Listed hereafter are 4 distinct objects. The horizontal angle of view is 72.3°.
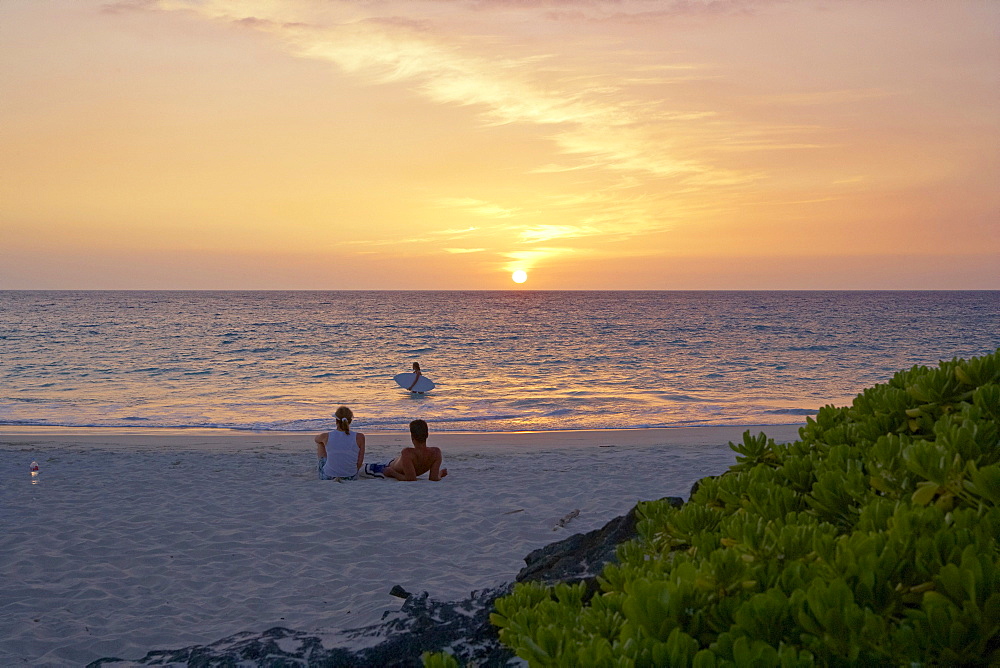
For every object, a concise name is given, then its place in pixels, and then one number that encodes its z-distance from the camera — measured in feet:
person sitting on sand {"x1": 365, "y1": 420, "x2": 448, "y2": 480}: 32.65
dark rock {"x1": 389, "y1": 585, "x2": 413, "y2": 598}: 19.04
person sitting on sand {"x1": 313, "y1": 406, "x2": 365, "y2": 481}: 33.09
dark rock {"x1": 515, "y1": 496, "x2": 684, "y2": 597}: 16.57
